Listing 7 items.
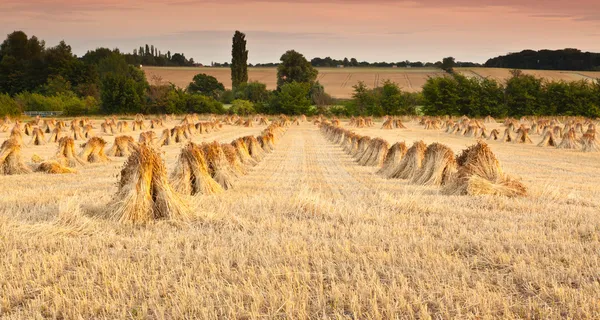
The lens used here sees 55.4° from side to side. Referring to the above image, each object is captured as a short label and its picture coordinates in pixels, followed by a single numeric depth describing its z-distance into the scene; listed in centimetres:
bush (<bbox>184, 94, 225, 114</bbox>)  8575
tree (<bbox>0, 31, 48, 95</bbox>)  11250
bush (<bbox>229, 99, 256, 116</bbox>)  8488
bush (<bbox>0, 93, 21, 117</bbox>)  6278
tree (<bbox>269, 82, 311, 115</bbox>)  8625
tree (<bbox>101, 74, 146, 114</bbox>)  8175
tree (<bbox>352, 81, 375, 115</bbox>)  8621
